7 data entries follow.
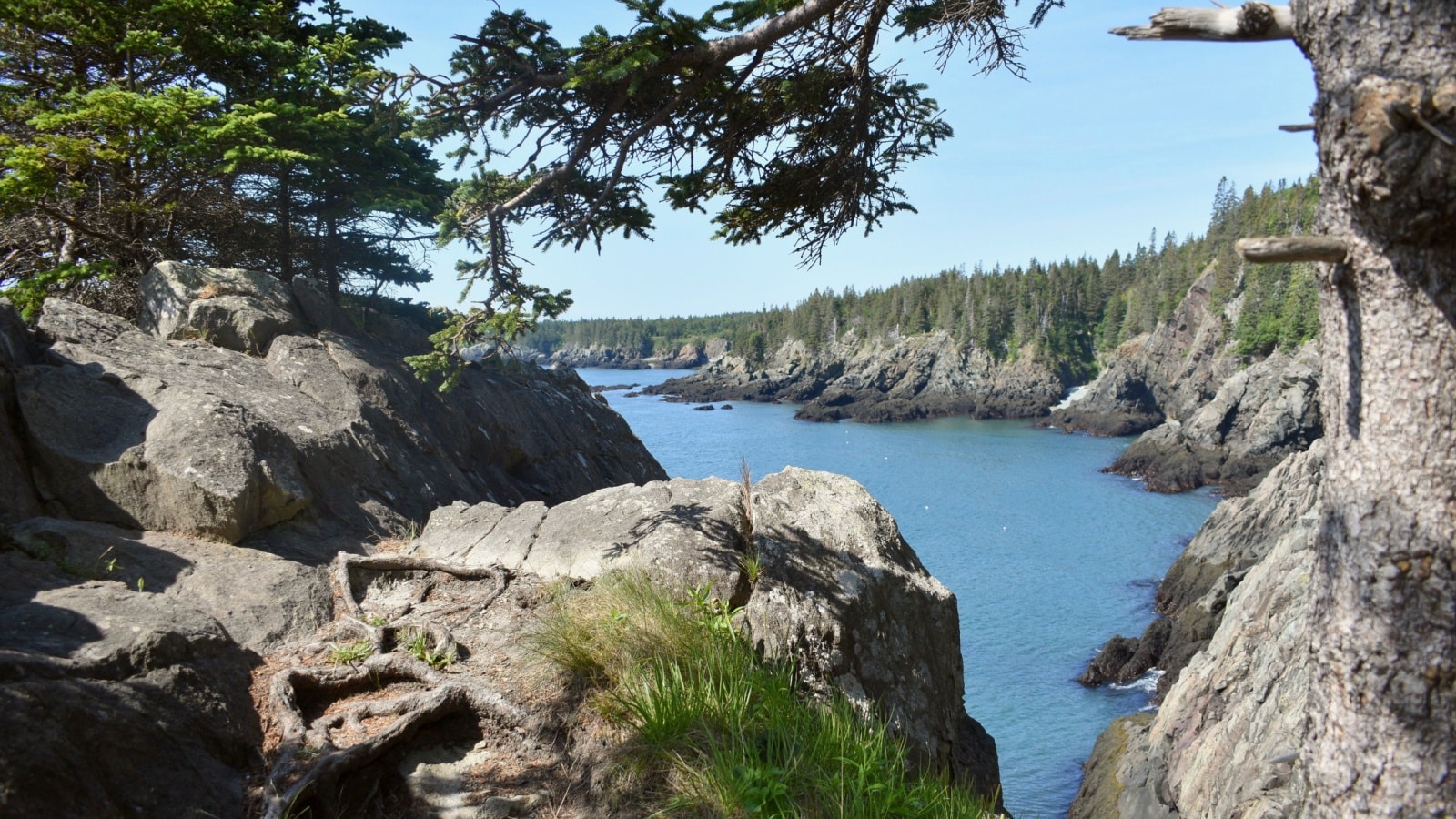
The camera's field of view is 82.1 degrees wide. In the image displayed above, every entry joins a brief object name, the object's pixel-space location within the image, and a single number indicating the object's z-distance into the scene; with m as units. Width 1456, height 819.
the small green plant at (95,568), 5.88
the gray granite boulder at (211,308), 10.11
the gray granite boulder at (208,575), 6.13
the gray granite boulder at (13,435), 6.79
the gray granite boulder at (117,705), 3.41
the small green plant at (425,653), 5.67
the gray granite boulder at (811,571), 5.97
